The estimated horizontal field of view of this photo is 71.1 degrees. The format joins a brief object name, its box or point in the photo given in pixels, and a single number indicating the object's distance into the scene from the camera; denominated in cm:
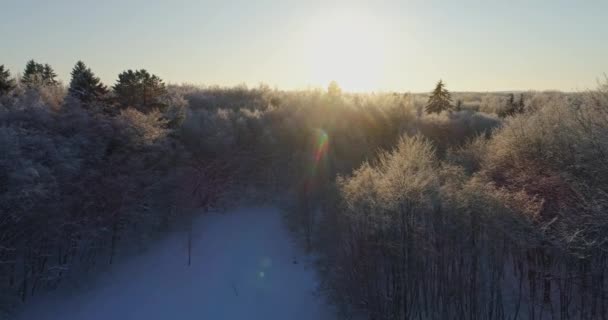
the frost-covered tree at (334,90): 5115
